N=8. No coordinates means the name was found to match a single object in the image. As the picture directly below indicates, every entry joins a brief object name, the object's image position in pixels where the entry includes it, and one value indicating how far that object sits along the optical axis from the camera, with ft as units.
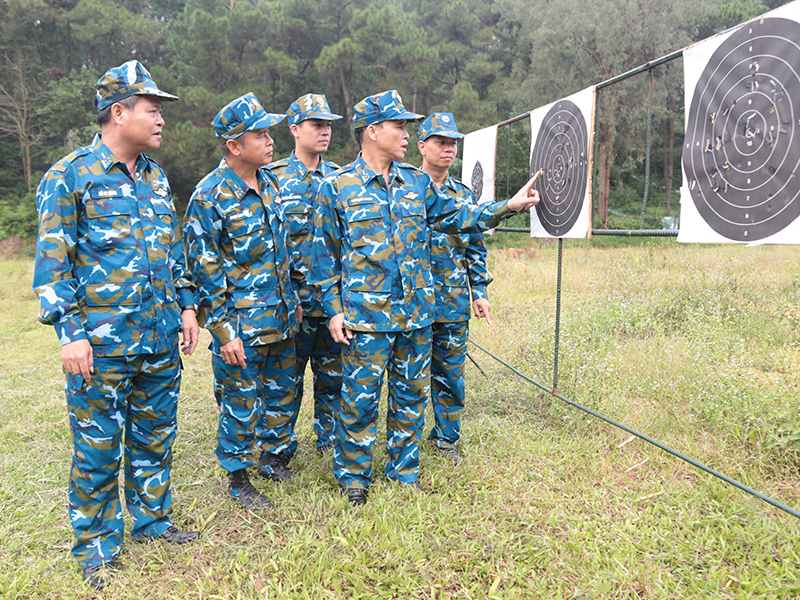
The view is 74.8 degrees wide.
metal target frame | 6.83
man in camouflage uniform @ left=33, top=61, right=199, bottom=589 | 6.56
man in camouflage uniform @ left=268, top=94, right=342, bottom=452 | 10.35
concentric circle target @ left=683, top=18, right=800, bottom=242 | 6.57
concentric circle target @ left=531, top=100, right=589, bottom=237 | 10.38
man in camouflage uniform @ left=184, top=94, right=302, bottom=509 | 8.55
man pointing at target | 8.54
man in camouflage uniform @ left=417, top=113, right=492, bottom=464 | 10.31
